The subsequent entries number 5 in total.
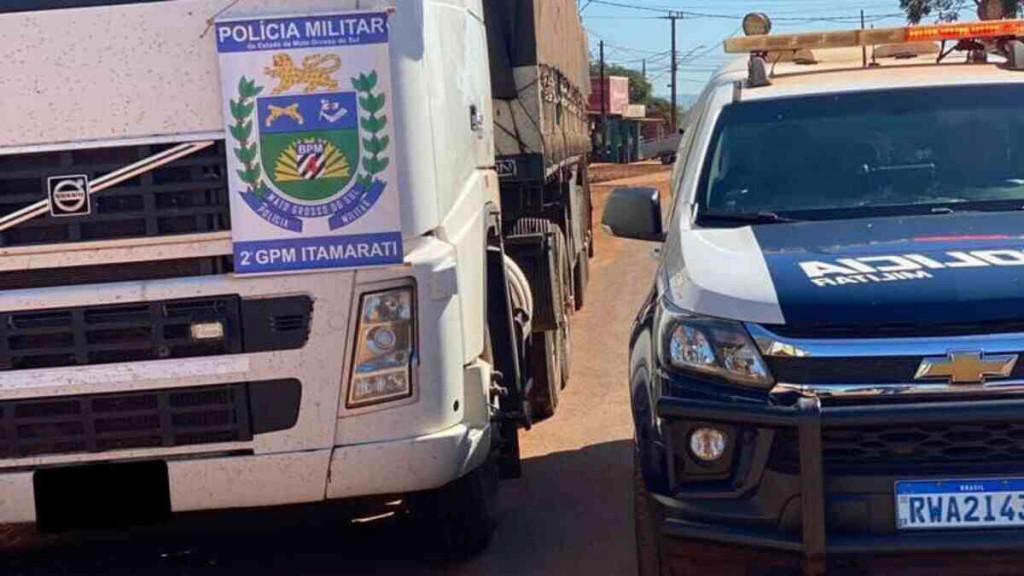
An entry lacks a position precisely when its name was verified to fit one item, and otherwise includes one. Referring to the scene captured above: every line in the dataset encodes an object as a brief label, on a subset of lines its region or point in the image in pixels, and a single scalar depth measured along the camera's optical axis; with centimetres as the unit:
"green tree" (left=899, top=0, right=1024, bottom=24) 3625
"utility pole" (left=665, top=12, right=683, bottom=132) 8312
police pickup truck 393
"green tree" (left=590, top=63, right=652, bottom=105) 9806
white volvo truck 481
